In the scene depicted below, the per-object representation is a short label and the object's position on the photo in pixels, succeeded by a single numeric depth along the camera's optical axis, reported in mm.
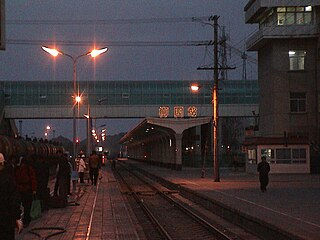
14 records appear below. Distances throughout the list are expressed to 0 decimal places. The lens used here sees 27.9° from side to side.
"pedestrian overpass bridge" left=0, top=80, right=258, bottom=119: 82250
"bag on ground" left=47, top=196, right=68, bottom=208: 21547
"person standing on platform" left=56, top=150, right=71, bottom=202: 21859
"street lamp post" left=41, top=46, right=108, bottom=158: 28980
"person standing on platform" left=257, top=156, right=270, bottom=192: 27359
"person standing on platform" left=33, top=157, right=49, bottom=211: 18578
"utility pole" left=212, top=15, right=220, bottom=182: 37406
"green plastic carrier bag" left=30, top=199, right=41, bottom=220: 17092
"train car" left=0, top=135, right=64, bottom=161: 26970
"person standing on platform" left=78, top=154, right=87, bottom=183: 36138
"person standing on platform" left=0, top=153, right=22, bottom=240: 8438
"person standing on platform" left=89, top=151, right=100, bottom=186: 34762
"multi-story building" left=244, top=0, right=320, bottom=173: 49344
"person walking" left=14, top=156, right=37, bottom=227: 15125
